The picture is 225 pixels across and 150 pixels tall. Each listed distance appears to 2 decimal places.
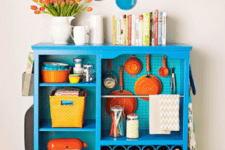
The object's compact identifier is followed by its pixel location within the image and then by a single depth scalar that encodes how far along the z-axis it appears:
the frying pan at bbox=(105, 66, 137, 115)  3.34
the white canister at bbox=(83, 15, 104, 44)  3.22
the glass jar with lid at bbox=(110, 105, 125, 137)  3.13
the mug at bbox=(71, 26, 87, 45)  3.11
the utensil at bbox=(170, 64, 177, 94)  3.29
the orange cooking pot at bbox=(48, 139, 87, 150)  3.13
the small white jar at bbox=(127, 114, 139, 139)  3.09
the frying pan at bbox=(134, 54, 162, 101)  3.31
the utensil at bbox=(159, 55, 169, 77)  3.29
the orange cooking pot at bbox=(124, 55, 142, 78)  3.30
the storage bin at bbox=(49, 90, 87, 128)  3.07
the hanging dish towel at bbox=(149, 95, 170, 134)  3.07
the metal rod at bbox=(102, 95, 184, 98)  3.06
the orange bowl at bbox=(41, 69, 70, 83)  3.08
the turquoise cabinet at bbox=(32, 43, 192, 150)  2.99
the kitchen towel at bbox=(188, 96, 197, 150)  3.10
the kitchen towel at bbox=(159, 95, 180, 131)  3.07
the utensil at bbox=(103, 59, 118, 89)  3.29
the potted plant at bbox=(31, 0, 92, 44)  3.12
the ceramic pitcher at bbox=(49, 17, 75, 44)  3.12
